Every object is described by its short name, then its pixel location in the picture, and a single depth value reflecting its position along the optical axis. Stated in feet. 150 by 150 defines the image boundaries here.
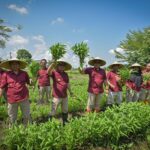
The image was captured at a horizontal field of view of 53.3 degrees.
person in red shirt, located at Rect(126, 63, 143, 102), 15.54
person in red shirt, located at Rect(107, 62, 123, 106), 14.37
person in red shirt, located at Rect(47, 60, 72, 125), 11.96
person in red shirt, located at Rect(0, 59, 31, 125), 10.52
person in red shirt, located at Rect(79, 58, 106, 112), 13.01
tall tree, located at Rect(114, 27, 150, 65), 42.03
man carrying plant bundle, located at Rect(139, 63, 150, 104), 17.22
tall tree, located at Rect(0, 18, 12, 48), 50.37
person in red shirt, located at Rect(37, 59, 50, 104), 16.70
